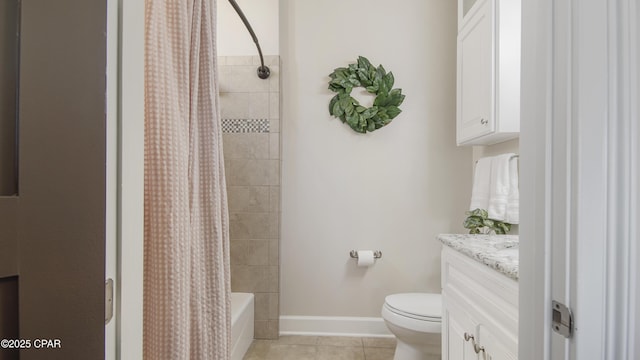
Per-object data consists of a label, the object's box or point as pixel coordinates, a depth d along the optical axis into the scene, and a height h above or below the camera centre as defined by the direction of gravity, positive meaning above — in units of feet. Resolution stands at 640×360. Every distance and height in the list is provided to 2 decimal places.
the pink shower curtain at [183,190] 2.51 -0.09
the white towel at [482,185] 6.19 -0.07
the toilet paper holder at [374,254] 7.97 -1.77
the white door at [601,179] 1.64 +0.02
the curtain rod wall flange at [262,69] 7.02 +2.55
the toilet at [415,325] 5.69 -2.51
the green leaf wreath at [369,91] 7.91 +1.99
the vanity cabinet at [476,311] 3.08 -1.43
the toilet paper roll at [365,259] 7.80 -1.85
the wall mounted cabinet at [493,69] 5.15 +1.83
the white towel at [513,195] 5.42 -0.22
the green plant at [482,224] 5.71 -0.73
